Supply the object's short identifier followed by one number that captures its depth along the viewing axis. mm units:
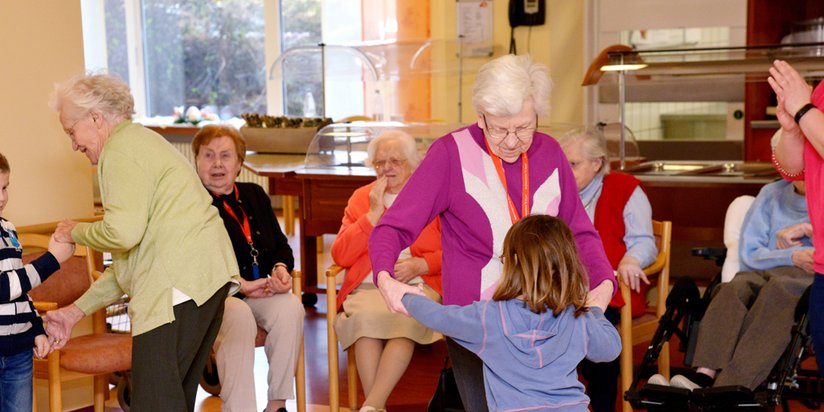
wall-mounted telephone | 7262
